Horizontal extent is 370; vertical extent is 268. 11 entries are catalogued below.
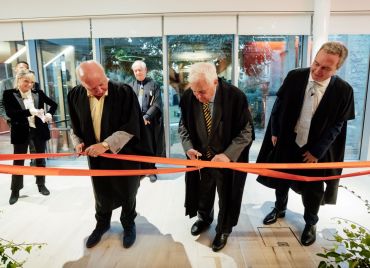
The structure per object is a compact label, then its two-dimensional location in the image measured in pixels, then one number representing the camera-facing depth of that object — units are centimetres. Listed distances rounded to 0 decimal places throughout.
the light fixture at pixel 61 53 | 469
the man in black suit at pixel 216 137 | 192
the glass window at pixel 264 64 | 446
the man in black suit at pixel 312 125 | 201
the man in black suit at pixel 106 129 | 190
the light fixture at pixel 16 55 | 459
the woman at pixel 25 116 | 301
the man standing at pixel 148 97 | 358
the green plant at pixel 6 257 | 100
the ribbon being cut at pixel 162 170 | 179
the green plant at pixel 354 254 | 101
